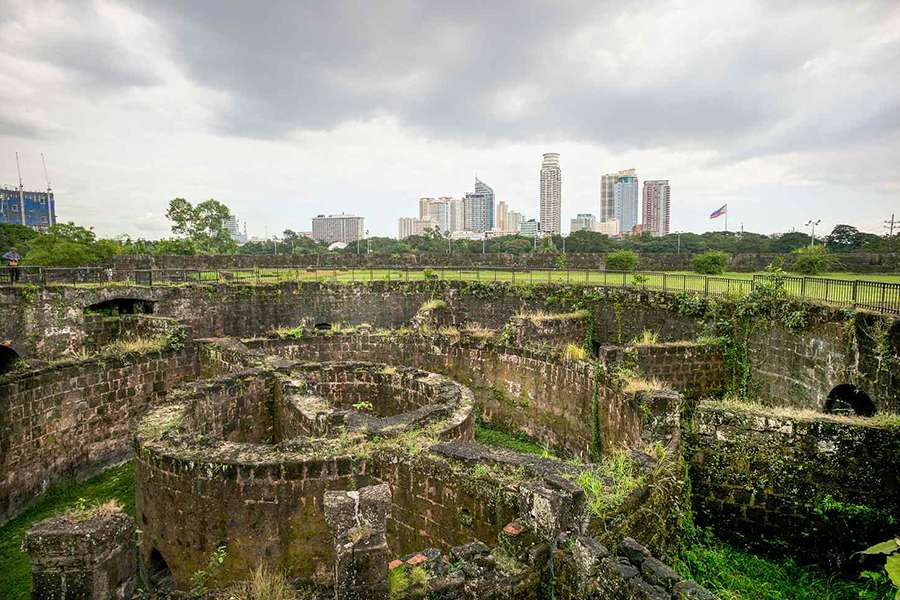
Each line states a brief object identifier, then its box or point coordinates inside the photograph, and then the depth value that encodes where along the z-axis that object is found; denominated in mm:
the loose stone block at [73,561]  3996
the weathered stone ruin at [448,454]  4602
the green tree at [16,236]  50116
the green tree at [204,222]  57062
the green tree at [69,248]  33125
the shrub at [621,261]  34406
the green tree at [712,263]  30219
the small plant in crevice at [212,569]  6780
